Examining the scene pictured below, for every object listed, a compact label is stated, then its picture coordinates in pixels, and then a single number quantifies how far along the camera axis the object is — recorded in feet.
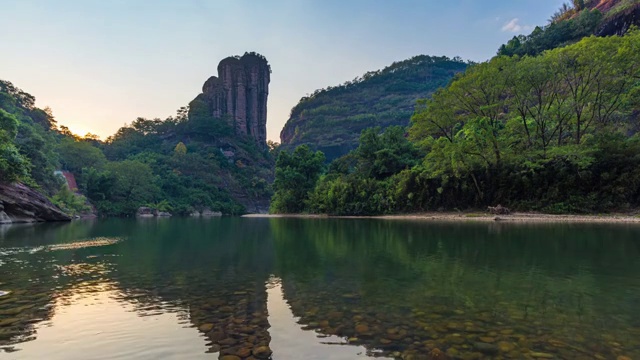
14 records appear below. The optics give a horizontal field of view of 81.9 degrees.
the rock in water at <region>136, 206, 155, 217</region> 219.61
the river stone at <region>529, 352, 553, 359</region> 13.91
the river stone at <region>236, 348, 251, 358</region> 14.64
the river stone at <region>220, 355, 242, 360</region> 14.40
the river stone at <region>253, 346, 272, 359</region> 14.55
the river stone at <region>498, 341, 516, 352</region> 14.73
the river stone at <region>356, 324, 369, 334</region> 17.33
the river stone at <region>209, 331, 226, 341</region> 16.76
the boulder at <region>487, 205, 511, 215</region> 102.78
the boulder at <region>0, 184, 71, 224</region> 113.70
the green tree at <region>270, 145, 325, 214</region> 185.47
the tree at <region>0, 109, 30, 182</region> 107.86
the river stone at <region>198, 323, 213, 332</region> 18.10
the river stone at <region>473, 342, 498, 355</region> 14.46
